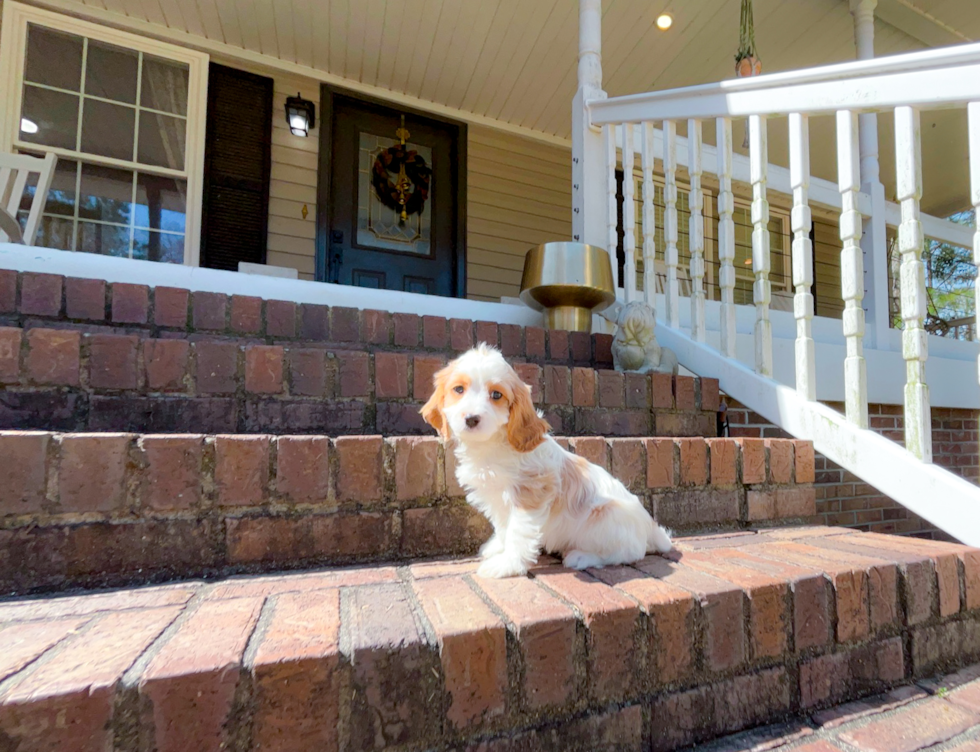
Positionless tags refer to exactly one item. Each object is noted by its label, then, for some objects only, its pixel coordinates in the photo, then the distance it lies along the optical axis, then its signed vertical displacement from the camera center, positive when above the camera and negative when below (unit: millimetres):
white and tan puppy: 1209 -205
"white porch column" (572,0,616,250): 2951 +1609
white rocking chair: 2910 +1352
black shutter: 4199 +2119
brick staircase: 702 -378
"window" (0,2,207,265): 3838 +2300
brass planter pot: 2689 +704
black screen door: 4641 +2104
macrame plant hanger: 3545 +2748
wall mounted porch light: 4379 +2661
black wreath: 4875 +2376
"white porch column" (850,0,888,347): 3570 +1087
